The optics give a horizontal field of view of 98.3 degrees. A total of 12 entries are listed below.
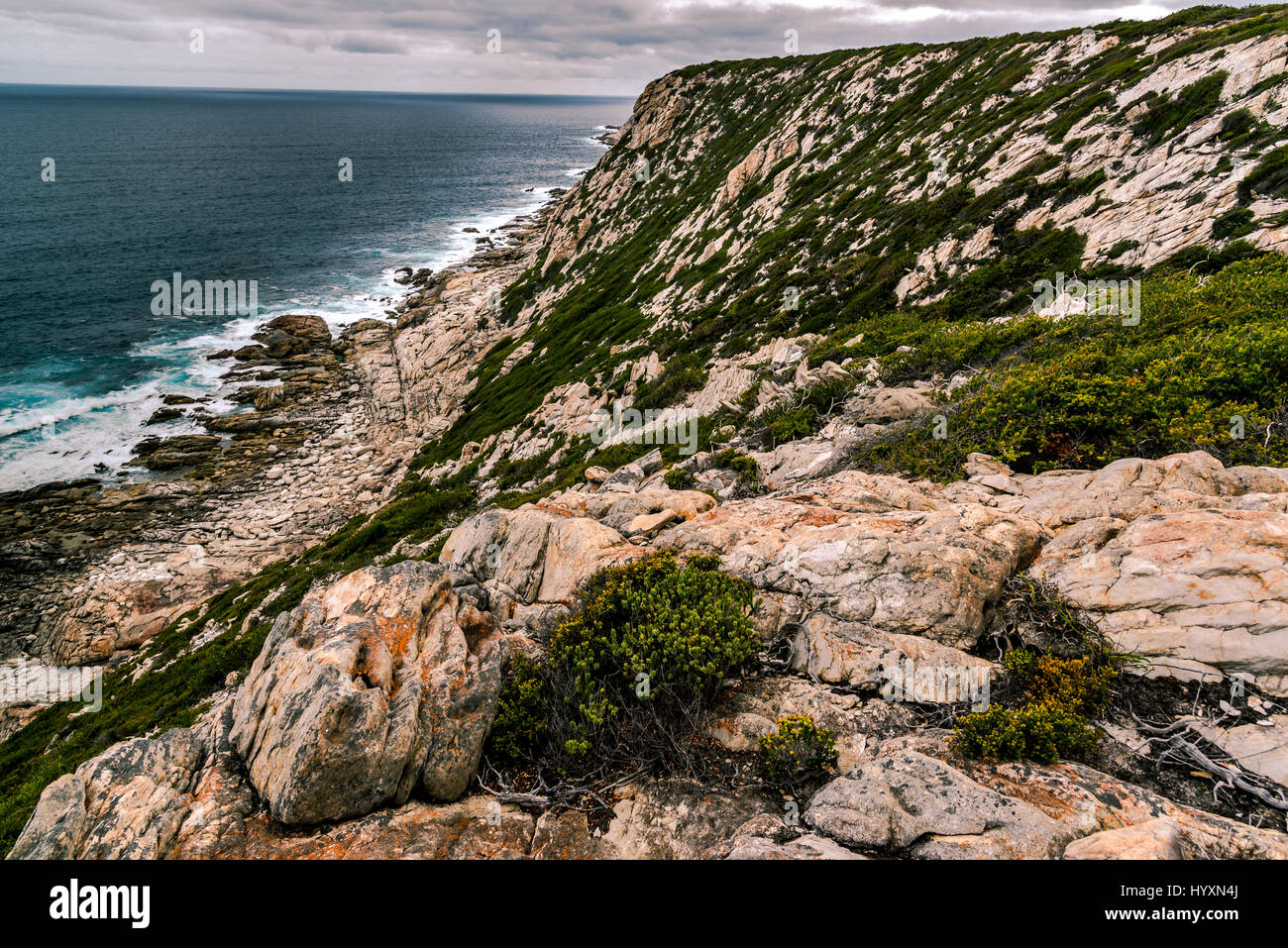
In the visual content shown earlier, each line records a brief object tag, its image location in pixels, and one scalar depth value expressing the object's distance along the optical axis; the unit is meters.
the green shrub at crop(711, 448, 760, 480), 15.80
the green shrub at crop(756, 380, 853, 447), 17.14
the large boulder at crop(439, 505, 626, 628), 11.23
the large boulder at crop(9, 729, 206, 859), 6.69
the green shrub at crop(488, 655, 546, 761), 7.52
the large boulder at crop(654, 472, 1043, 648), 8.13
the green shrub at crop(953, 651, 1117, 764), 6.09
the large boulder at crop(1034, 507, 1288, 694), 6.32
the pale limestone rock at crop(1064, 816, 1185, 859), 4.55
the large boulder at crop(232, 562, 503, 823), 6.68
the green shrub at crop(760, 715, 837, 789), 6.52
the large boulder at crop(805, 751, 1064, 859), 5.09
